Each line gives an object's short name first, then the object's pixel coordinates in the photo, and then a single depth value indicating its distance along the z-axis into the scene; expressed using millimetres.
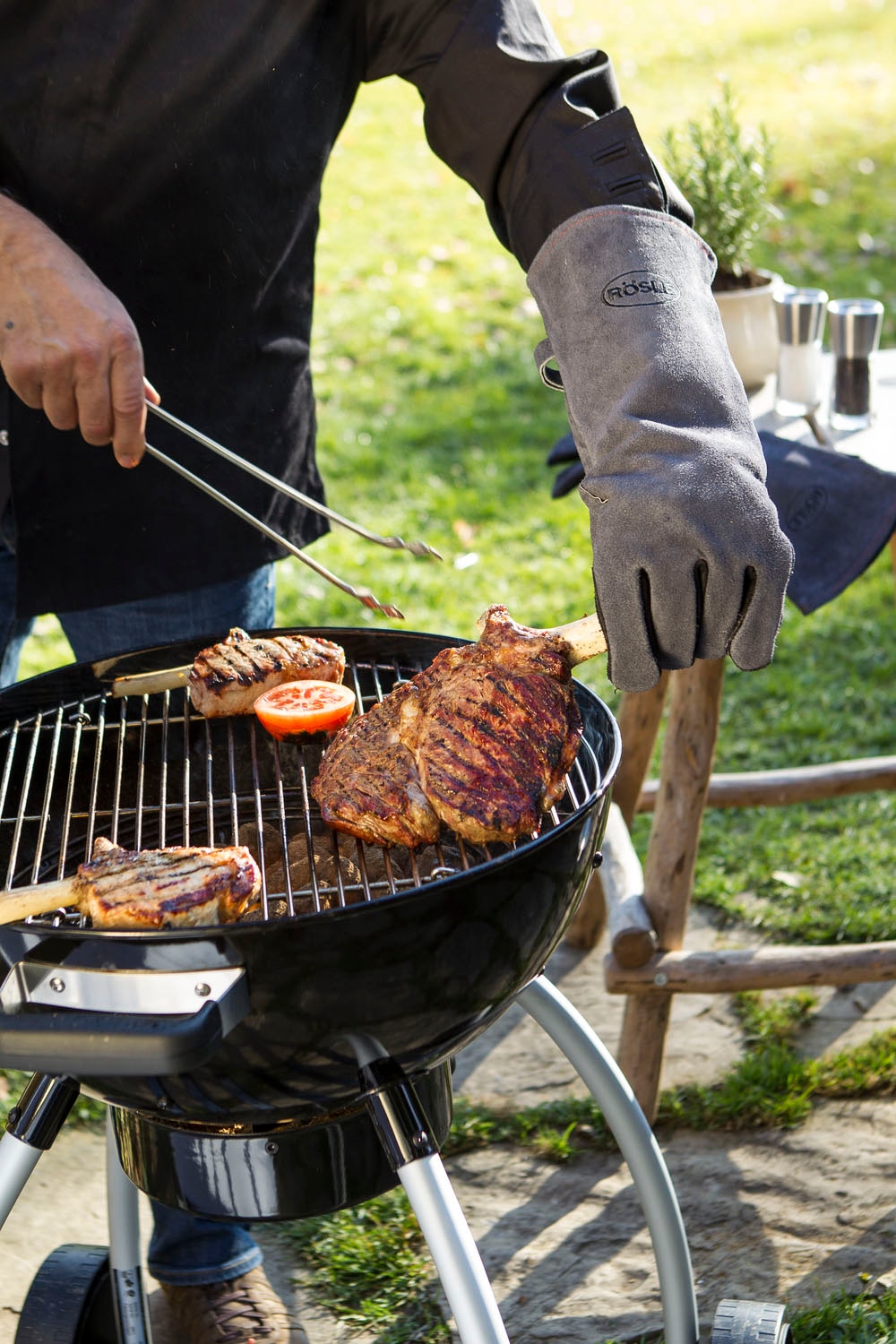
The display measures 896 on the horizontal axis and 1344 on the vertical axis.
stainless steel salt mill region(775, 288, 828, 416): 3039
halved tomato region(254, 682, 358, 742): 1900
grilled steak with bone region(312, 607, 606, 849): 1659
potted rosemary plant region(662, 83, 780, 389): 3146
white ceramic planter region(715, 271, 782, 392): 3098
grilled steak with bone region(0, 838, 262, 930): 1492
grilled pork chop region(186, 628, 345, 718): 1943
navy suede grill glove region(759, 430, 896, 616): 2709
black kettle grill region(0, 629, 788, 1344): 1402
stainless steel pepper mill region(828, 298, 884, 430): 3025
